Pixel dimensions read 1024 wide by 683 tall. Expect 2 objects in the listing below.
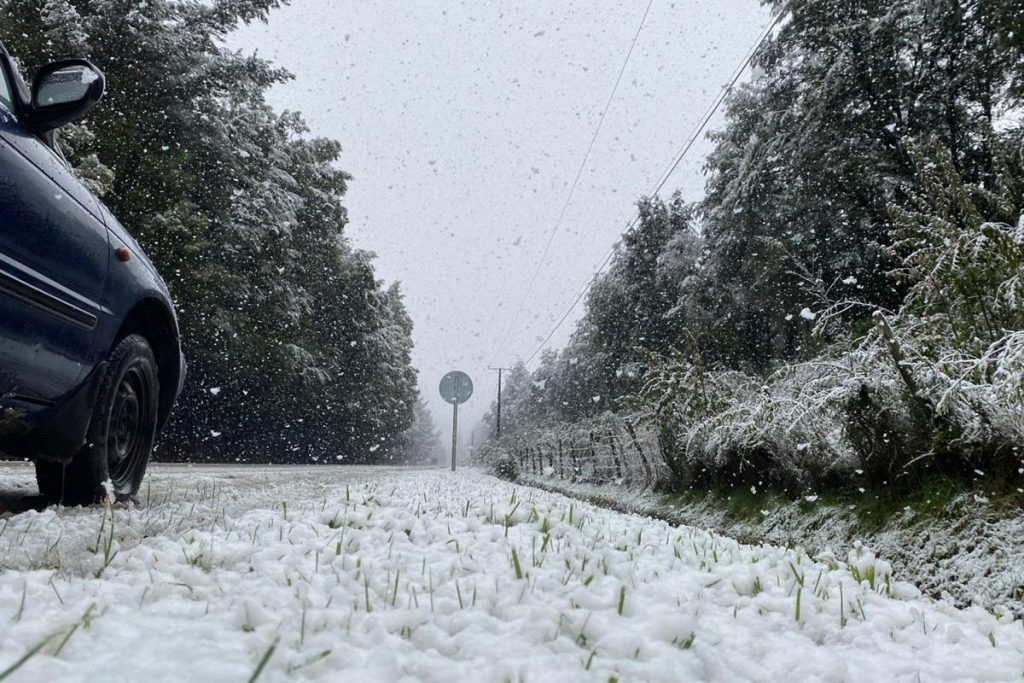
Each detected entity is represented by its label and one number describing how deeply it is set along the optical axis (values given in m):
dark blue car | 2.50
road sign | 19.75
